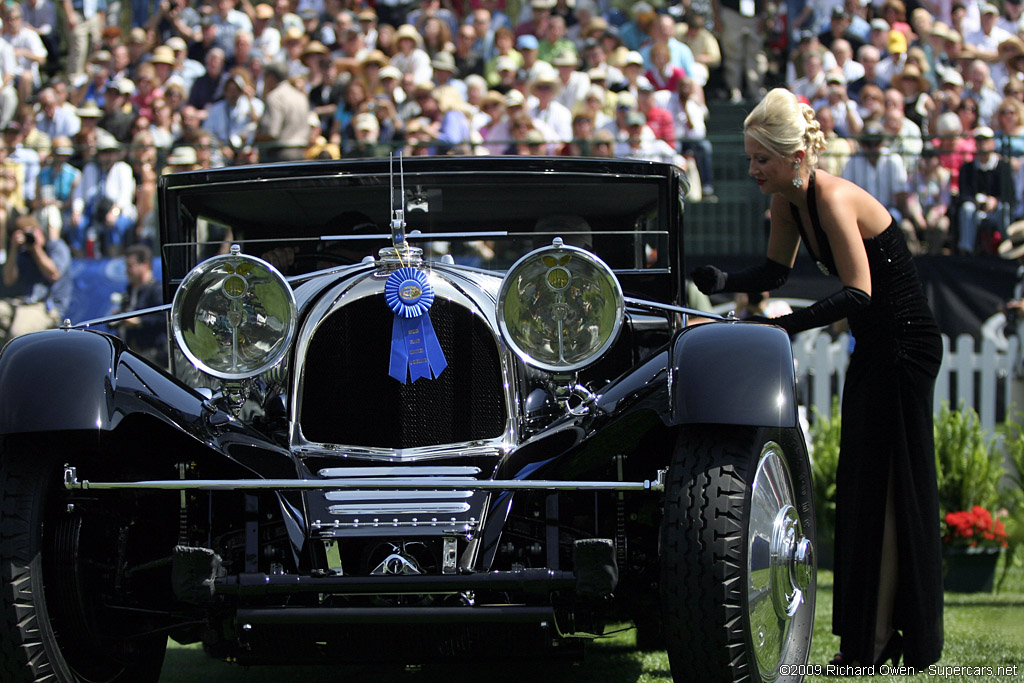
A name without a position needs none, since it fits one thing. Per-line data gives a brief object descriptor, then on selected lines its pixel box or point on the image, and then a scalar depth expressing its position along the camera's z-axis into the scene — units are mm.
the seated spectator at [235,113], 20406
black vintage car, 5383
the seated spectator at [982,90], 18734
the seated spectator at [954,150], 16500
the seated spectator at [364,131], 18234
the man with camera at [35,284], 17109
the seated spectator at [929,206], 16391
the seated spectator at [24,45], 22703
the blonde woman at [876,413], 6836
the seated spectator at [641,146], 16953
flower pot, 11125
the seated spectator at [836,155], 16750
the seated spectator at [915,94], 18719
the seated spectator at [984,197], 16359
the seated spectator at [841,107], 18703
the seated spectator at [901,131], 16641
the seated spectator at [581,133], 17594
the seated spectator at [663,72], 20625
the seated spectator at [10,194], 17672
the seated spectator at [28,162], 17781
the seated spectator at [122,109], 20437
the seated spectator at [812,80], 19891
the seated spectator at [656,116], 18719
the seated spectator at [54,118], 20734
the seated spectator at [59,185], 17641
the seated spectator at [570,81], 20297
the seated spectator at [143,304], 16219
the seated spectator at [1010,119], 17531
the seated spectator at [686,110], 19422
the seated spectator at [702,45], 22031
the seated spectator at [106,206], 17391
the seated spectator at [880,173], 16672
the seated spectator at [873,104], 18453
